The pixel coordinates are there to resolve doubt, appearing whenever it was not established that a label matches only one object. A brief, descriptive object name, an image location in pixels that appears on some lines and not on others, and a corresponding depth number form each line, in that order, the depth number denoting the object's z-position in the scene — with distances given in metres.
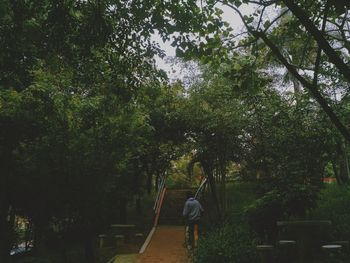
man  13.66
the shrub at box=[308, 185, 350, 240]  11.78
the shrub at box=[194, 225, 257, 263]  10.16
